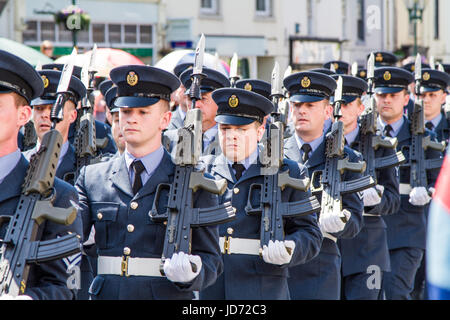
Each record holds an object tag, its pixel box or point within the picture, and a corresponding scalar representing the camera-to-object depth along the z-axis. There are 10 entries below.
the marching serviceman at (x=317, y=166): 12.70
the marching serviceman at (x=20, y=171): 7.73
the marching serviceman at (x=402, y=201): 16.47
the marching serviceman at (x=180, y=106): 16.82
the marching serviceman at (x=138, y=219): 9.12
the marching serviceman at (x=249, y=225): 10.94
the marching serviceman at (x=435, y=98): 20.97
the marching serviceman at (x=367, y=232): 14.42
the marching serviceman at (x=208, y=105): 15.03
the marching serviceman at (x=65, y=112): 12.04
